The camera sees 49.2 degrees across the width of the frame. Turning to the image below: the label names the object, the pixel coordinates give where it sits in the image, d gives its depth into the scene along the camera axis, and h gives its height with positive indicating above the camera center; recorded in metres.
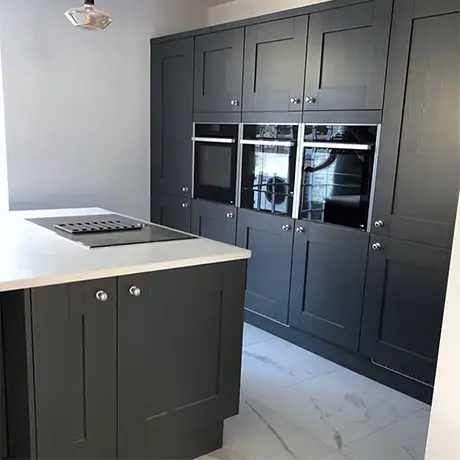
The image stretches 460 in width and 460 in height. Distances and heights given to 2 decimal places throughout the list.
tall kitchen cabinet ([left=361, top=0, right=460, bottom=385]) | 2.25 -0.16
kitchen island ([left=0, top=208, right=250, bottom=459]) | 1.57 -0.70
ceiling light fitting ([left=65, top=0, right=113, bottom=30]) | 2.00 +0.49
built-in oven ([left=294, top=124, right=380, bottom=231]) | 2.61 -0.13
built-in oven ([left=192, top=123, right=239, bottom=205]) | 3.38 -0.11
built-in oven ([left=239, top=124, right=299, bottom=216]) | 3.01 -0.12
